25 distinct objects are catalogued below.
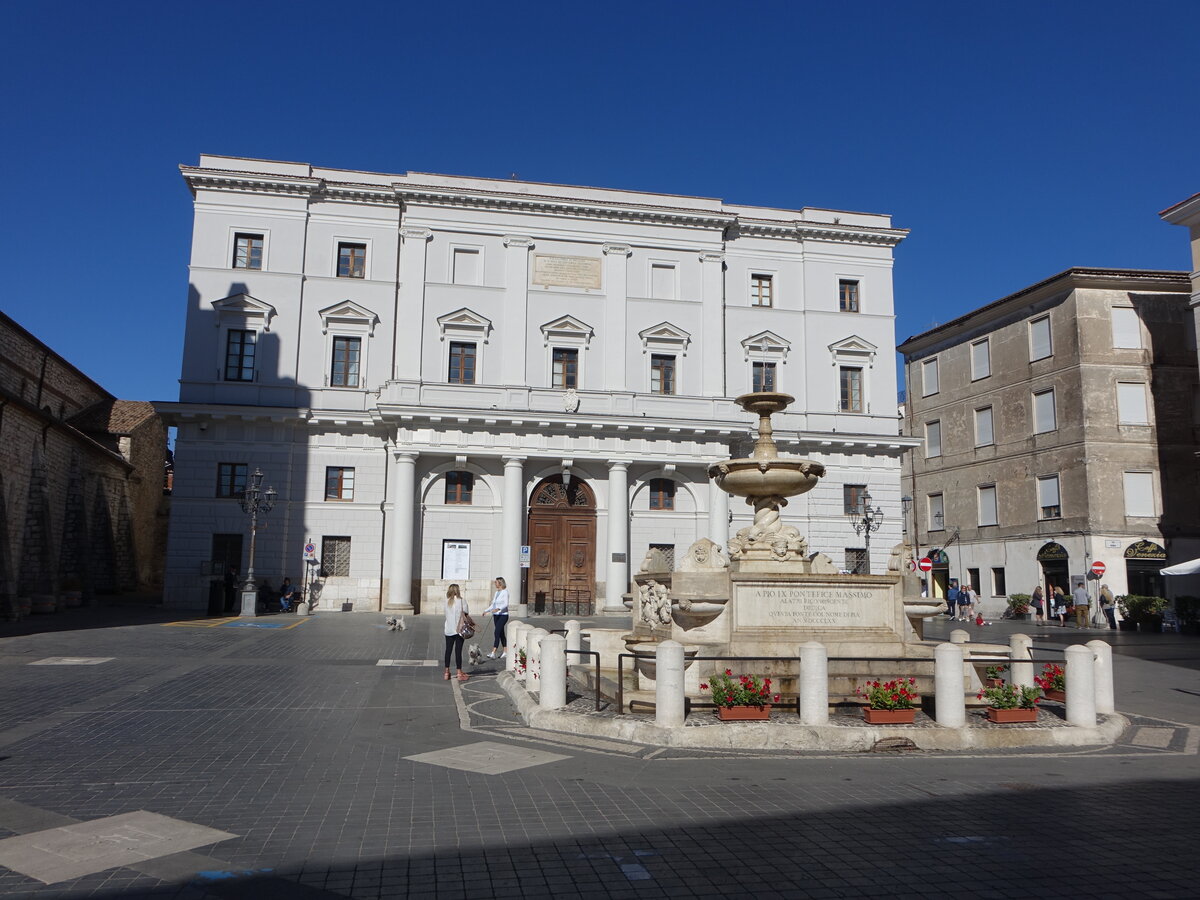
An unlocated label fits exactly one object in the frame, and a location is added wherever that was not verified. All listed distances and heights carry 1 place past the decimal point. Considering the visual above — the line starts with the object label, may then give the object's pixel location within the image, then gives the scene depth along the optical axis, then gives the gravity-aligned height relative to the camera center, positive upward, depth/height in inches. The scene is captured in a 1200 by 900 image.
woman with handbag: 598.9 -40.3
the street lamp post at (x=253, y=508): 1130.7 +74.9
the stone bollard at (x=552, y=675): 441.7 -54.5
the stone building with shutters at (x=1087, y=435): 1459.2 +240.9
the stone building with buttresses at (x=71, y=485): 1171.3 +125.4
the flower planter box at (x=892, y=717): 401.7 -66.5
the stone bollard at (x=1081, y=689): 418.0 -55.1
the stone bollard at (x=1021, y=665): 525.7 -56.4
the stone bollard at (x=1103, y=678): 462.6 -55.3
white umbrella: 1096.8 +7.0
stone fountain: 477.4 -23.2
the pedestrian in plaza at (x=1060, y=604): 1457.9 -52.6
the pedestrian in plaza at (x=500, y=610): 733.9 -36.9
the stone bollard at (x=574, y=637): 588.1 -47.5
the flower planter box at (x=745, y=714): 401.7 -66.2
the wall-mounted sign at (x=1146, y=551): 1443.2 +37.6
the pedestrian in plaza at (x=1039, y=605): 1470.2 -54.1
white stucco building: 1311.5 +279.5
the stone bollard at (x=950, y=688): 408.5 -54.4
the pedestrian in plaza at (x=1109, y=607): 1358.3 -51.9
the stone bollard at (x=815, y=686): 399.5 -52.6
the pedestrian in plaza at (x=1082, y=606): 1371.8 -50.8
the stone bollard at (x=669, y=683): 393.4 -51.8
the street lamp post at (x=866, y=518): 1335.1 +83.4
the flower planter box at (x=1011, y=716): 421.4 -68.8
